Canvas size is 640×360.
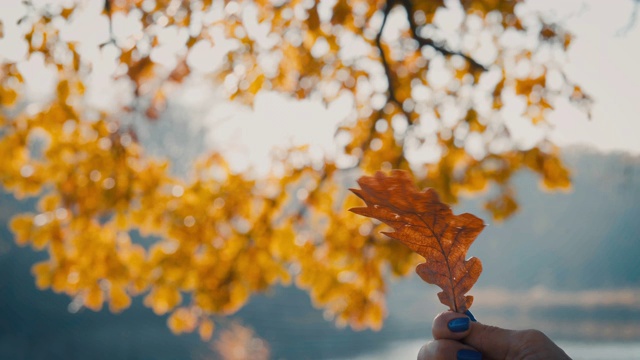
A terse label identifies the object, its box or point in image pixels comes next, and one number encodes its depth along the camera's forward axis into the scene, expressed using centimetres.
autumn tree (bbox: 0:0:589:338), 322
